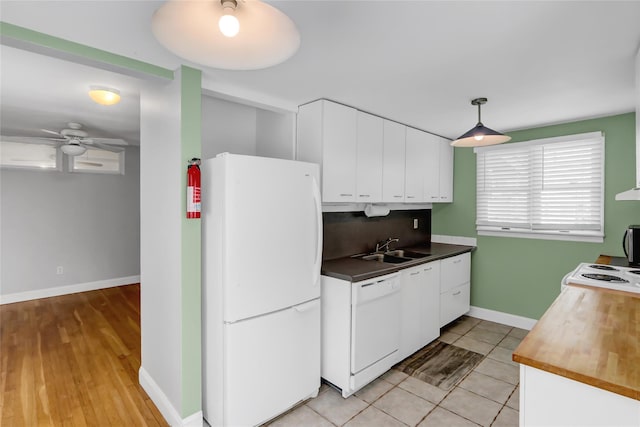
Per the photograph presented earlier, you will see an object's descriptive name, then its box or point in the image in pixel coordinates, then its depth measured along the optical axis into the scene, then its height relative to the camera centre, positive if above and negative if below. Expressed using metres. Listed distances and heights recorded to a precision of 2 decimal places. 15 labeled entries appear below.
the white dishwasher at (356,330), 2.42 -0.96
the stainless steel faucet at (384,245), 3.73 -0.44
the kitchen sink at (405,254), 3.56 -0.53
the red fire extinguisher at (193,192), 1.97 +0.09
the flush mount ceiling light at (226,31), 0.97 +0.55
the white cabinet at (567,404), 1.03 -0.66
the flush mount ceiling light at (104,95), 2.66 +0.93
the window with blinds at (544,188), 3.26 +0.22
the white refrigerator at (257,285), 1.97 -0.51
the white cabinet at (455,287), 3.52 -0.91
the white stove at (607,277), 2.07 -0.48
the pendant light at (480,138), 2.44 +0.54
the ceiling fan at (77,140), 3.99 +0.86
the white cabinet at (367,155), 2.74 +0.51
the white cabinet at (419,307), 2.96 -0.96
